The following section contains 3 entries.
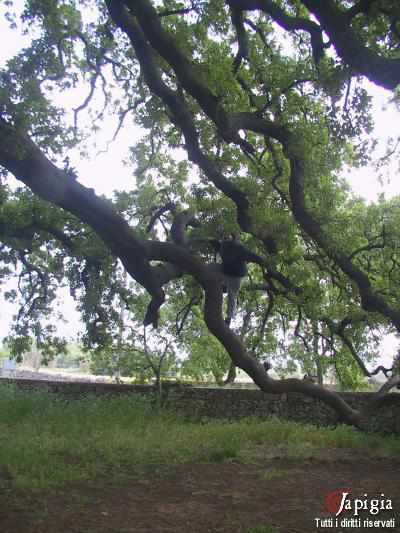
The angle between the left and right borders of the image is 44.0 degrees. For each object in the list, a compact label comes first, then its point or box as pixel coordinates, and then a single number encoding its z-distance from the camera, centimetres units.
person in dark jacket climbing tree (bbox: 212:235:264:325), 627
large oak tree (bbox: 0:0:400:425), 520
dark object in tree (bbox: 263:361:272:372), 687
